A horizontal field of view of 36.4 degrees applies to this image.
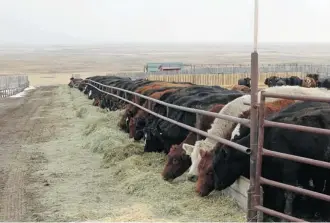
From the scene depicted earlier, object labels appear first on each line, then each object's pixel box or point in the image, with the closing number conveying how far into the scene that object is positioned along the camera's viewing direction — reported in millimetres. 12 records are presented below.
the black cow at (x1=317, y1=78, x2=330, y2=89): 21078
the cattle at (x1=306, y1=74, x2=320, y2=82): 24803
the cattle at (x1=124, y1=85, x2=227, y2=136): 11551
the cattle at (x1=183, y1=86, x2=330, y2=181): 7355
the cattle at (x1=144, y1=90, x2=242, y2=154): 9516
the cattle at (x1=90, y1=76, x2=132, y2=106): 22016
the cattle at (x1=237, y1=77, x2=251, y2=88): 24909
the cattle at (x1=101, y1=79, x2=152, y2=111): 18594
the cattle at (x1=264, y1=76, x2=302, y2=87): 22669
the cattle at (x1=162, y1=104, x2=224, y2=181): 7768
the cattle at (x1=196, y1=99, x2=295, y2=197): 6691
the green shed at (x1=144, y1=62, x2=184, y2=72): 48769
